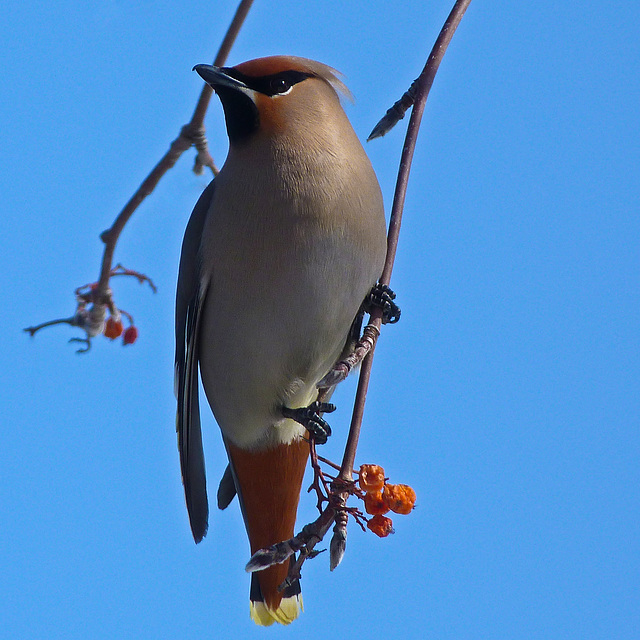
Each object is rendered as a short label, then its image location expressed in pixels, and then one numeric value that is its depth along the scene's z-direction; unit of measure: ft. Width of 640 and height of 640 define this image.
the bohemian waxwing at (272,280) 18.69
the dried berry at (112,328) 22.07
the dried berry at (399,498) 13.67
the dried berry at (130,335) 22.80
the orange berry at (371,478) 13.78
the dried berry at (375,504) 13.71
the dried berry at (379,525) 13.70
